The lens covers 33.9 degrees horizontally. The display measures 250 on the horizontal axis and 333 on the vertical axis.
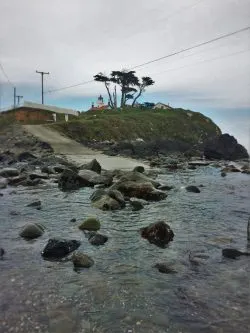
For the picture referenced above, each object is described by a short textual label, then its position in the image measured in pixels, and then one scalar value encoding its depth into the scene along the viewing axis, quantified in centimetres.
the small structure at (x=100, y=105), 9964
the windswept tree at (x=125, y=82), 9219
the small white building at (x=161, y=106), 10344
